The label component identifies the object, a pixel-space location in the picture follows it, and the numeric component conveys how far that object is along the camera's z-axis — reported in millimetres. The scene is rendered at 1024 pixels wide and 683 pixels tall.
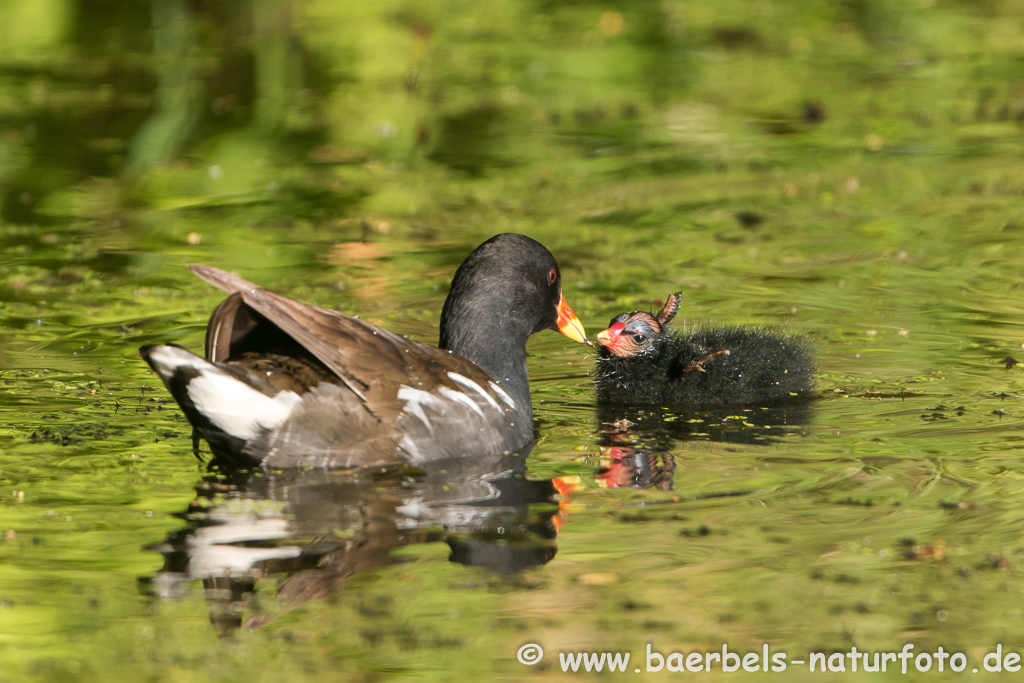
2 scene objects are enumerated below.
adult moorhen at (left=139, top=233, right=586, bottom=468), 10359
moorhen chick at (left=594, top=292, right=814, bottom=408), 13523
